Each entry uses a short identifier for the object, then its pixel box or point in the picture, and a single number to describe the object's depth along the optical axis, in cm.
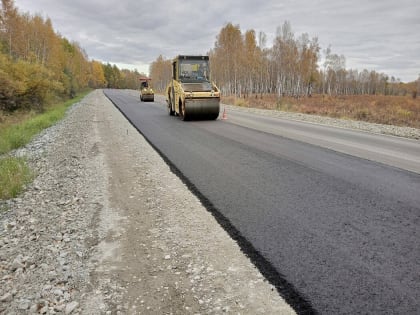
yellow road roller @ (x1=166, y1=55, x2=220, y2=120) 1438
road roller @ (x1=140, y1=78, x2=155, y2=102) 3234
